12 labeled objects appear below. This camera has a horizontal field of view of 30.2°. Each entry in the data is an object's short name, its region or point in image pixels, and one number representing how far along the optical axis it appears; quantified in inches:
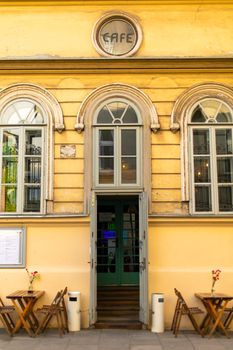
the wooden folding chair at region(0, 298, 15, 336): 298.6
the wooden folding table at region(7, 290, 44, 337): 295.6
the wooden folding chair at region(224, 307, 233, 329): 310.1
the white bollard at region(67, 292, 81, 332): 308.8
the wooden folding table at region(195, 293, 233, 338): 296.8
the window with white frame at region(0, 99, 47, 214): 332.2
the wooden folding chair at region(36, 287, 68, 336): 297.9
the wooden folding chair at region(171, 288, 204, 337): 298.2
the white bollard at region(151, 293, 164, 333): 307.0
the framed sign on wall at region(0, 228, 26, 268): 324.8
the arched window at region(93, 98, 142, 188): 333.4
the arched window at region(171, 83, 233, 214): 330.3
